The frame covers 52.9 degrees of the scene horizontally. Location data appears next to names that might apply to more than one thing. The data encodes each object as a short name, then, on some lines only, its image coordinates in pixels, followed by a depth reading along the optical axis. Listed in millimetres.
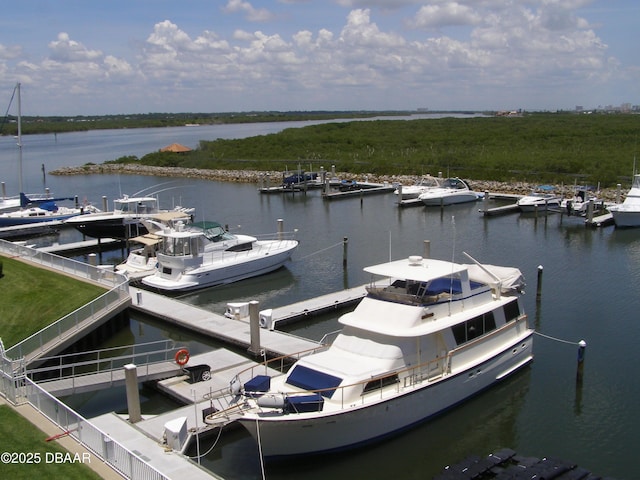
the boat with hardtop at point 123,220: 41594
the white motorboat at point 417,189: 62703
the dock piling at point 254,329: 22281
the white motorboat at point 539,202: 55094
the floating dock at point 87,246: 42200
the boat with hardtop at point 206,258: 33438
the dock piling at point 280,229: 39469
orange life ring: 20469
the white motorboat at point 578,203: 52562
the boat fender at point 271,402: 15594
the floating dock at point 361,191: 67875
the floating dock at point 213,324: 23055
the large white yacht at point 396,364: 16062
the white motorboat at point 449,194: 60812
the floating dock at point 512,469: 15383
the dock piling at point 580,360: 21045
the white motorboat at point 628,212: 48812
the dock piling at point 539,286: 29672
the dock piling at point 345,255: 36944
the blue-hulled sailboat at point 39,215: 50688
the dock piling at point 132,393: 17078
